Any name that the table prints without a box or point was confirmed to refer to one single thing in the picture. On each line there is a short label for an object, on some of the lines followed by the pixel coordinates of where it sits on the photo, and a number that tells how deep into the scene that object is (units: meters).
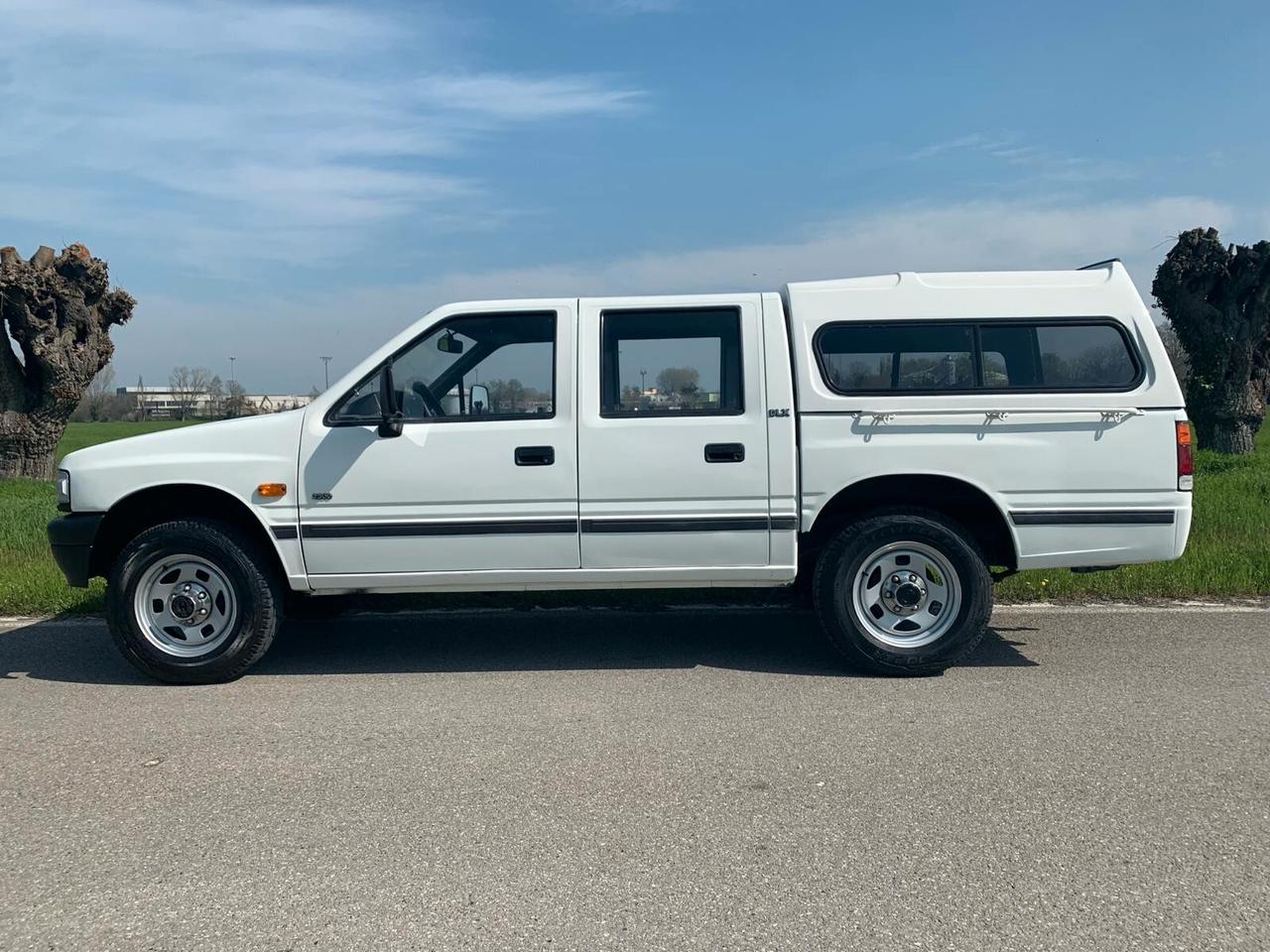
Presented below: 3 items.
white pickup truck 5.69
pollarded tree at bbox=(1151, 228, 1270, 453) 19.66
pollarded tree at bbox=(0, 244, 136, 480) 18.98
